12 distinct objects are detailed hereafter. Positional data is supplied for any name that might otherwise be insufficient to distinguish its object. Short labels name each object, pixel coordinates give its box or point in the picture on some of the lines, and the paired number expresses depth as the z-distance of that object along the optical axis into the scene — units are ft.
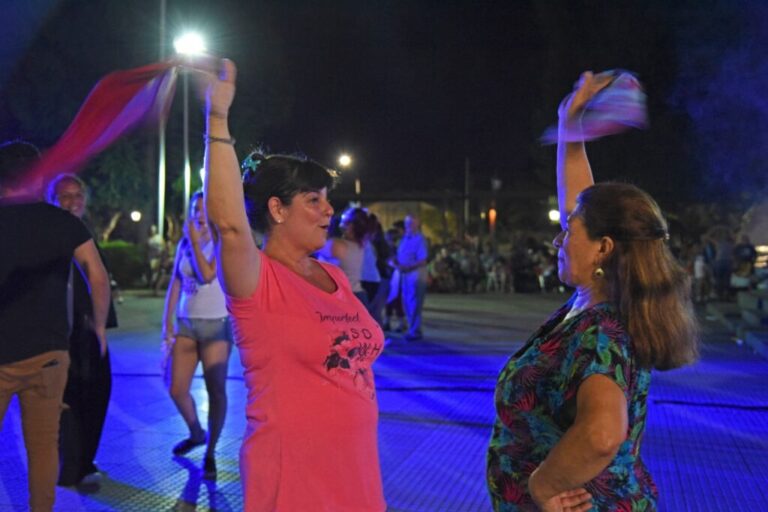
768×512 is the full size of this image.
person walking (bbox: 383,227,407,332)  41.90
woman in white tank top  17.07
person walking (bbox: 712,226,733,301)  60.08
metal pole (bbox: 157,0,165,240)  70.33
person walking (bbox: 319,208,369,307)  28.19
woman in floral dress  6.29
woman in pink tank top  7.06
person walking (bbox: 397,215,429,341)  38.17
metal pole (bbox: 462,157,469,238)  119.03
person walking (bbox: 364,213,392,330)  33.98
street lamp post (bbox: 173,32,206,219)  67.85
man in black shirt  11.31
